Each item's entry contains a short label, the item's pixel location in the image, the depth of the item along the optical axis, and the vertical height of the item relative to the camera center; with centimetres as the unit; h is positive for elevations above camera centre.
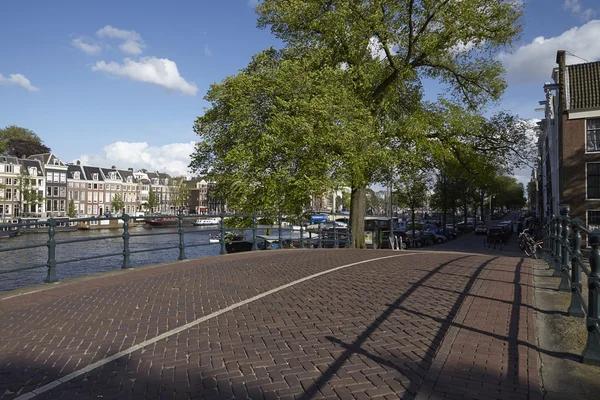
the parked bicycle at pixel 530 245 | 1792 -151
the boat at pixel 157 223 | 7328 -252
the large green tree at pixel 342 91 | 1742 +472
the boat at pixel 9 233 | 4686 -269
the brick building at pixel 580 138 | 3088 +473
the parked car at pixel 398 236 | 4012 -273
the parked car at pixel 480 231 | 5567 -268
